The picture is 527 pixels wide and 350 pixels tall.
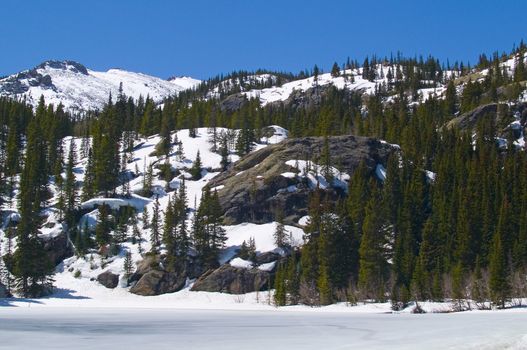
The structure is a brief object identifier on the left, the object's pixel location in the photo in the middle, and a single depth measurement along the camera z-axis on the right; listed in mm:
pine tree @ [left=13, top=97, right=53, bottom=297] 76062
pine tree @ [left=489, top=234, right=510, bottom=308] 54156
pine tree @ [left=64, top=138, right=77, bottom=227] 95750
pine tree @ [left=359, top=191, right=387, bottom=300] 67688
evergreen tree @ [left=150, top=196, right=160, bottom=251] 86812
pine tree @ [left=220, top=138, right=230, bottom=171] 119188
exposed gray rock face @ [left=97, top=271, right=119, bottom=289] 82944
